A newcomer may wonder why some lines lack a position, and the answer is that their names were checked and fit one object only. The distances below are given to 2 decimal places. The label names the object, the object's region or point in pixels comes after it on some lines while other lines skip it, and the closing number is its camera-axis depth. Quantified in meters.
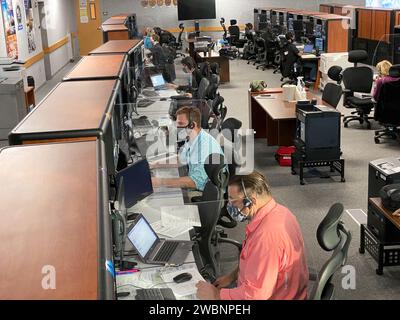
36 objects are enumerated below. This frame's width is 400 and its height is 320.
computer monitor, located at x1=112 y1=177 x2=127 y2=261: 2.89
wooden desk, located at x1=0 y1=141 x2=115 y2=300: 1.22
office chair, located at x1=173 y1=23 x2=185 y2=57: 19.53
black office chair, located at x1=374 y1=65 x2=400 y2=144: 7.87
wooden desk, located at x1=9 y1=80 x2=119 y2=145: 2.49
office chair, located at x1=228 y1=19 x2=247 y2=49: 20.16
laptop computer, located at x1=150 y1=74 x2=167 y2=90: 9.54
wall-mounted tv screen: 21.17
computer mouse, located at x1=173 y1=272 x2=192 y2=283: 3.12
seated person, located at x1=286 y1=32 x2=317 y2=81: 12.59
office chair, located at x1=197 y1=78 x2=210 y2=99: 8.56
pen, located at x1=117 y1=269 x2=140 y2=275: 3.22
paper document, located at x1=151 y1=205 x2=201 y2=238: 3.80
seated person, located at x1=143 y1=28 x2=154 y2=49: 13.15
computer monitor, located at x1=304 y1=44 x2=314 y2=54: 13.20
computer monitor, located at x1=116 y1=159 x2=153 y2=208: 3.76
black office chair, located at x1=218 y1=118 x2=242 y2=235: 4.80
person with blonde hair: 8.00
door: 21.23
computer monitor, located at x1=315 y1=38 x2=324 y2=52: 12.93
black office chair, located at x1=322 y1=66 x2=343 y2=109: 7.31
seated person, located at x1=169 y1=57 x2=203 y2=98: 9.40
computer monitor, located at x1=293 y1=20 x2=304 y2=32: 15.08
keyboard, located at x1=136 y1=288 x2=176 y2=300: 2.89
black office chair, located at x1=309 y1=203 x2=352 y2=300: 2.71
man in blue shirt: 4.85
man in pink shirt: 2.81
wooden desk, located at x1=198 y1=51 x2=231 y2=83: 13.93
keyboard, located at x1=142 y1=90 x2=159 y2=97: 8.68
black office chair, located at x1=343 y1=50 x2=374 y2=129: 9.19
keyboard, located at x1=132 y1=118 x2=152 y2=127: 6.38
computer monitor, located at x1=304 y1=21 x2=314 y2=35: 14.04
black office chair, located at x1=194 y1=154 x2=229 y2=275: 3.78
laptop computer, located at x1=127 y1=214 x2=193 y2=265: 3.38
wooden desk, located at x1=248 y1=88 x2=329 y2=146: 7.27
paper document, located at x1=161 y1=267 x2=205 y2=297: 2.99
